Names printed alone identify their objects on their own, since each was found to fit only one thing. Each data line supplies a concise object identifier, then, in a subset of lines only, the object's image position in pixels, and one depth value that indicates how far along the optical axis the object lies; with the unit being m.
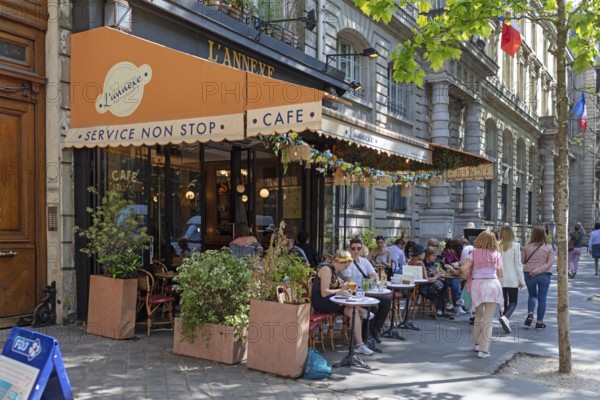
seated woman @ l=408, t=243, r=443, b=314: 9.90
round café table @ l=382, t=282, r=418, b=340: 8.09
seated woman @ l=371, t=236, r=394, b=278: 10.99
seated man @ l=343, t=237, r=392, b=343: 7.48
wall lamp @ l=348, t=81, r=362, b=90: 13.94
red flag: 9.67
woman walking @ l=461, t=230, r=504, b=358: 7.06
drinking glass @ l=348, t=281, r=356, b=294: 6.61
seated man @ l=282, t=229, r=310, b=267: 8.51
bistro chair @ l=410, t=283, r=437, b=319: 9.93
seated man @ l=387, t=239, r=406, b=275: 10.99
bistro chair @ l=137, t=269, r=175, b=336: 7.64
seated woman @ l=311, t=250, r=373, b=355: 6.81
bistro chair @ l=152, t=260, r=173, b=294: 8.81
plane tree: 6.42
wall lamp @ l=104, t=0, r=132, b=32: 7.73
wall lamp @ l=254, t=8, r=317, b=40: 11.81
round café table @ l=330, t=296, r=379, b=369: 6.34
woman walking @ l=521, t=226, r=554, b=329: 8.95
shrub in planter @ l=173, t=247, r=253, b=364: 6.31
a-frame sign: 3.54
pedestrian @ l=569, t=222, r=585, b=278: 17.83
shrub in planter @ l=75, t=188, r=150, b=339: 7.23
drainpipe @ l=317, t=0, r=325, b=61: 14.98
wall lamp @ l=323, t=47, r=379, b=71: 14.13
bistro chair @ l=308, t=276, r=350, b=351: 6.73
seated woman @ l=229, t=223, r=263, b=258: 8.95
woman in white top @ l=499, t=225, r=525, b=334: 8.94
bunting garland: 7.47
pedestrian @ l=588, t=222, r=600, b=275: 18.89
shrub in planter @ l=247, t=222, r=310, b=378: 5.80
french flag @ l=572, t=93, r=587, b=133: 25.78
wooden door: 7.39
